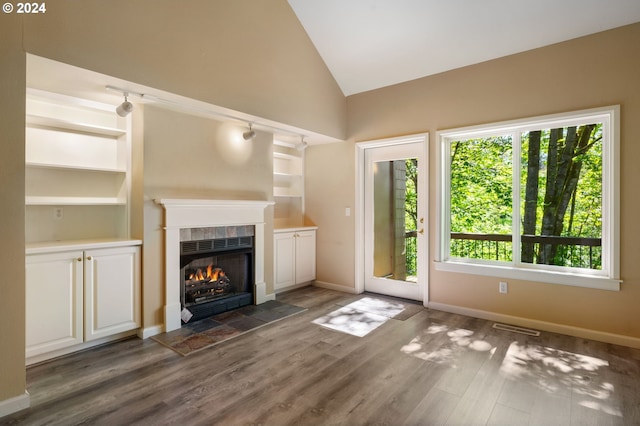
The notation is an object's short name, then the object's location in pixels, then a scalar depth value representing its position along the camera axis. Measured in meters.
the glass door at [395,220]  4.29
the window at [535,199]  3.18
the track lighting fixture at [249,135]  3.88
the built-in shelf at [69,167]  2.82
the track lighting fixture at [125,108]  2.80
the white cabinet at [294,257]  4.68
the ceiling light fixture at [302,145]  4.61
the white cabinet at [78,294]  2.60
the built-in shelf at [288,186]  5.32
